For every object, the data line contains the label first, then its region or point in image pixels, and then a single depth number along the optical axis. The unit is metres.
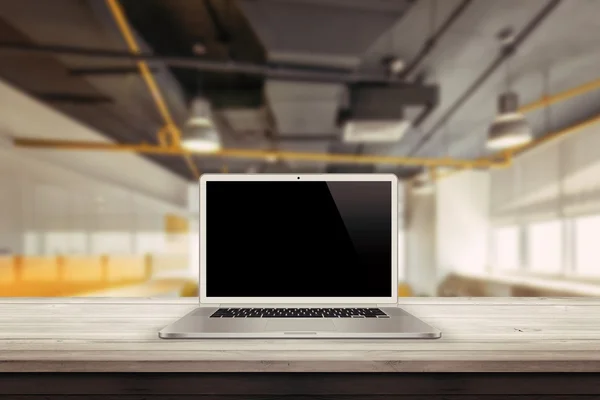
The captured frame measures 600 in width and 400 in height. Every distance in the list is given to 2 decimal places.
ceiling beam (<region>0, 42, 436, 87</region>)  3.12
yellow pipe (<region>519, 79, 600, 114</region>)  3.73
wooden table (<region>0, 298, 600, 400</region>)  0.69
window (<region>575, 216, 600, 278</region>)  4.88
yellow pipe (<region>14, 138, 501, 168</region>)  4.83
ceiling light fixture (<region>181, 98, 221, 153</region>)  3.19
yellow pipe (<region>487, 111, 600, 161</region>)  4.86
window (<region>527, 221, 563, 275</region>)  5.56
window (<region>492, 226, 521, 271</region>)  6.72
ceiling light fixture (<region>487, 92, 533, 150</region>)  2.88
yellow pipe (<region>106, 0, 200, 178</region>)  2.70
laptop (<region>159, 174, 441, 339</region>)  1.00
